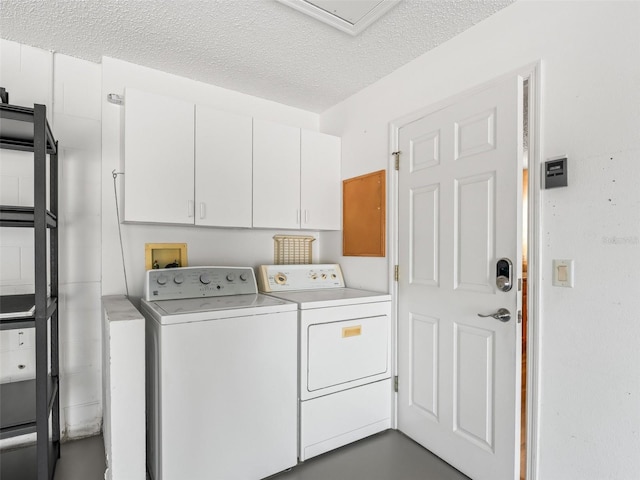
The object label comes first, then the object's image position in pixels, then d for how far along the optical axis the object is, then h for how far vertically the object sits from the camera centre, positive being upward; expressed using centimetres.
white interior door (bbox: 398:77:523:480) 165 -25
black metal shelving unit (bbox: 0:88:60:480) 141 -34
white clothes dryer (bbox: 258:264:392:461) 196 -80
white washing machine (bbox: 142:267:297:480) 158 -76
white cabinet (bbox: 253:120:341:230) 247 +46
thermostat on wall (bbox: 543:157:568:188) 146 +29
